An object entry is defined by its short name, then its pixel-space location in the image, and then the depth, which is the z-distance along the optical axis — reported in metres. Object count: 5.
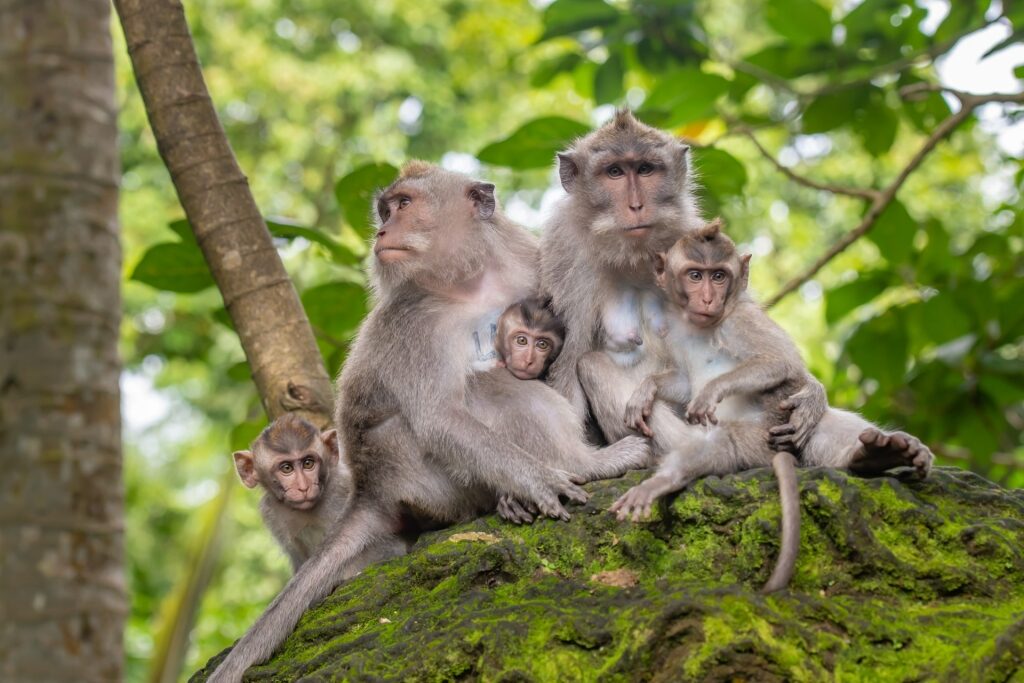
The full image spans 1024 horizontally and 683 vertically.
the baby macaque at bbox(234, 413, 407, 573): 5.07
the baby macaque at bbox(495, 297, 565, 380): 4.80
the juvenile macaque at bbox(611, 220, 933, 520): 3.83
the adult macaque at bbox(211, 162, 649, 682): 4.41
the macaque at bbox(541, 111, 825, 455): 4.71
